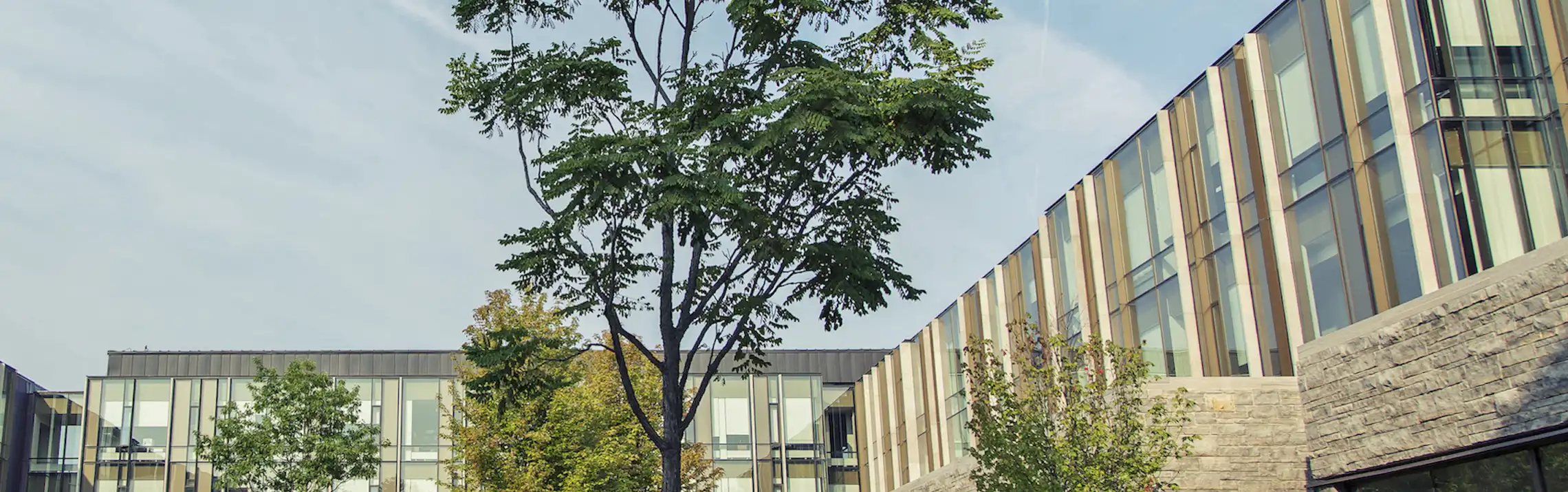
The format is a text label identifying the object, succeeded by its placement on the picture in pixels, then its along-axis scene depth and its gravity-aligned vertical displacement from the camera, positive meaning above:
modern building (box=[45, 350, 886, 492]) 64.00 +9.71
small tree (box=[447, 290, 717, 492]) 39.97 +5.49
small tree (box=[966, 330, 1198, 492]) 24.09 +2.99
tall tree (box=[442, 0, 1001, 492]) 18.17 +5.86
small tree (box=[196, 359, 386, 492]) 44.94 +6.33
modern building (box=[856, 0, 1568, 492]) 21.33 +6.27
